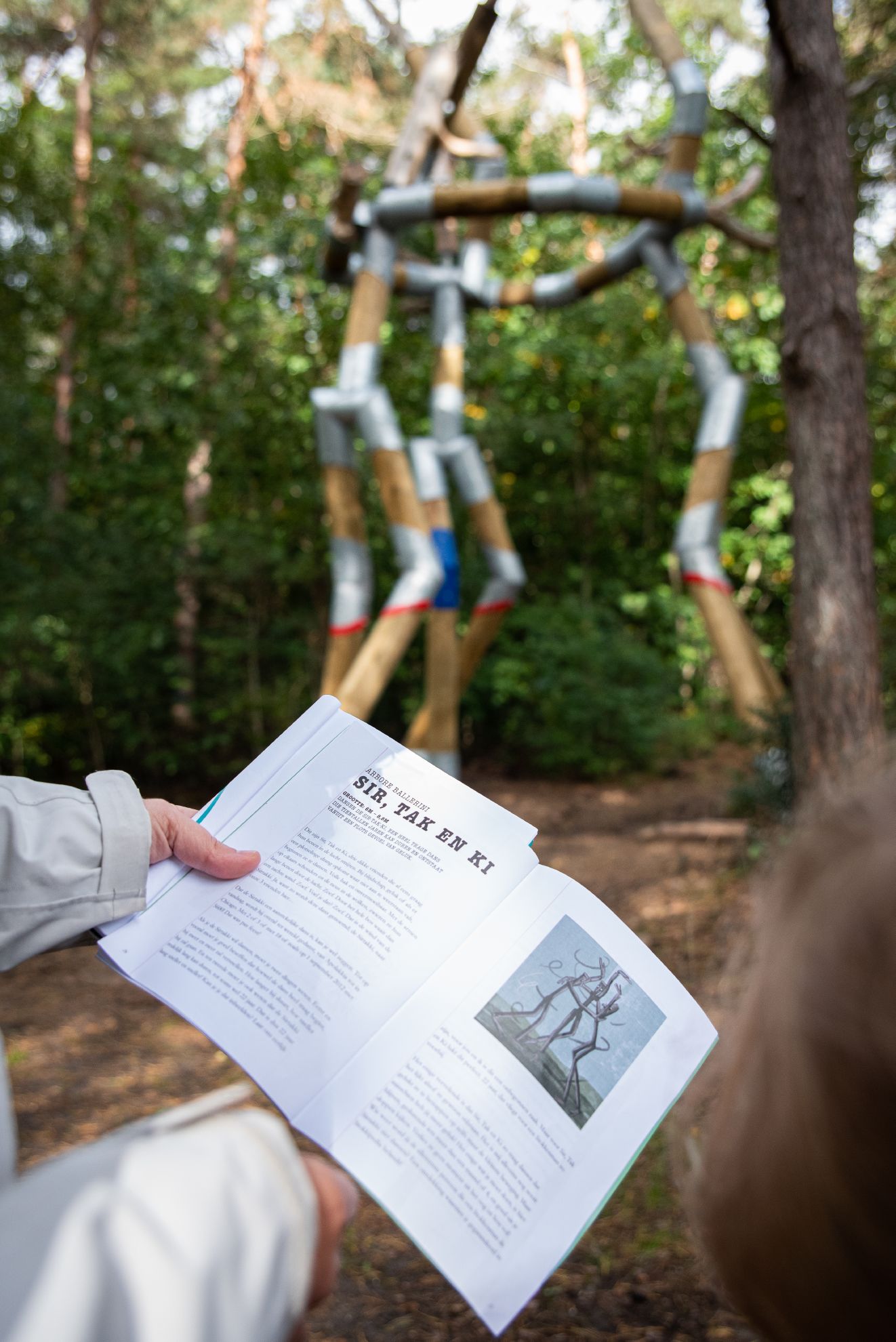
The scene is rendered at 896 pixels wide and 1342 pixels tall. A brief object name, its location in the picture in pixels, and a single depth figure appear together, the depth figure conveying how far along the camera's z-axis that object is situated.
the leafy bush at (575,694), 7.56
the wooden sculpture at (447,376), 5.17
